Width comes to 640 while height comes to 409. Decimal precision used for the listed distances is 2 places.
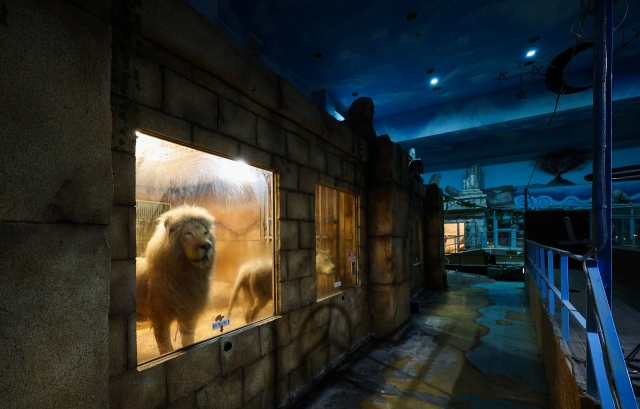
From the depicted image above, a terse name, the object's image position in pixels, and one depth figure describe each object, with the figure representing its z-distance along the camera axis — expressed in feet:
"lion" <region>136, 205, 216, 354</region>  7.79
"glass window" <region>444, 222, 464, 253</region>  77.18
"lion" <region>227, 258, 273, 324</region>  10.69
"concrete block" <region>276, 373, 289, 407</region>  10.96
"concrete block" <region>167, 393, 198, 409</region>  7.33
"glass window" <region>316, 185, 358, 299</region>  15.20
